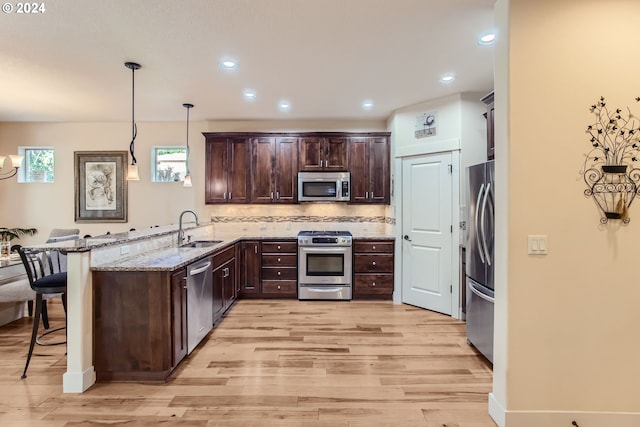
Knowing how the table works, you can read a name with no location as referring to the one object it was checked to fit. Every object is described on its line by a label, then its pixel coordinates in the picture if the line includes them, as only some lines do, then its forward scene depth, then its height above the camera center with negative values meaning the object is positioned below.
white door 4.19 -0.25
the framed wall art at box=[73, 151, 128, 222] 5.50 +0.38
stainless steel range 4.80 -0.80
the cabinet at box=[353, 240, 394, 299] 4.81 -0.81
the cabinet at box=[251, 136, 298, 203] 5.14 +0.69
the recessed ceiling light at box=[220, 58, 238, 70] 3.11 +1.45
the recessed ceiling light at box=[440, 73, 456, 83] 3.50 +1.48
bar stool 2.70 -0.58
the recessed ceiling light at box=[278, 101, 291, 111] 4.41 +1.50
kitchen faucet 3.91 -0.27
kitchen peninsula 2.47 -0.74
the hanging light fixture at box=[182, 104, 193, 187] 4.61 +0.46
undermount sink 3.99 -0.39
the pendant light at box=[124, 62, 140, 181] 3.41 +0.48
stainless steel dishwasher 2.95 -0.85
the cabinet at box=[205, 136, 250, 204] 5.17 +0.73
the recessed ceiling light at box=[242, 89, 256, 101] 3.98 +1.49
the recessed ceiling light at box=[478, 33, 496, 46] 2.67 +1.46
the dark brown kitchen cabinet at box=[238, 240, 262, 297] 4.88 -0.81
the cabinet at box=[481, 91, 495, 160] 3.18 +0.88
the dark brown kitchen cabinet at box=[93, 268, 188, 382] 2.57 -0.85
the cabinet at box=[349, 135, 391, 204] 5.09 +0.69
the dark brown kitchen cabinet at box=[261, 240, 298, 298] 4.90 -0.84
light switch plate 2.05 -0.19
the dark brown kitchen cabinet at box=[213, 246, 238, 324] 3.71 -0.85
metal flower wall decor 2.02 +0.36
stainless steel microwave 5.05 +0.42
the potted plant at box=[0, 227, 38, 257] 5.24 -0.32
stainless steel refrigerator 2.80 -0.41
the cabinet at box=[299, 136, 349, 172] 5.11 +0.92
